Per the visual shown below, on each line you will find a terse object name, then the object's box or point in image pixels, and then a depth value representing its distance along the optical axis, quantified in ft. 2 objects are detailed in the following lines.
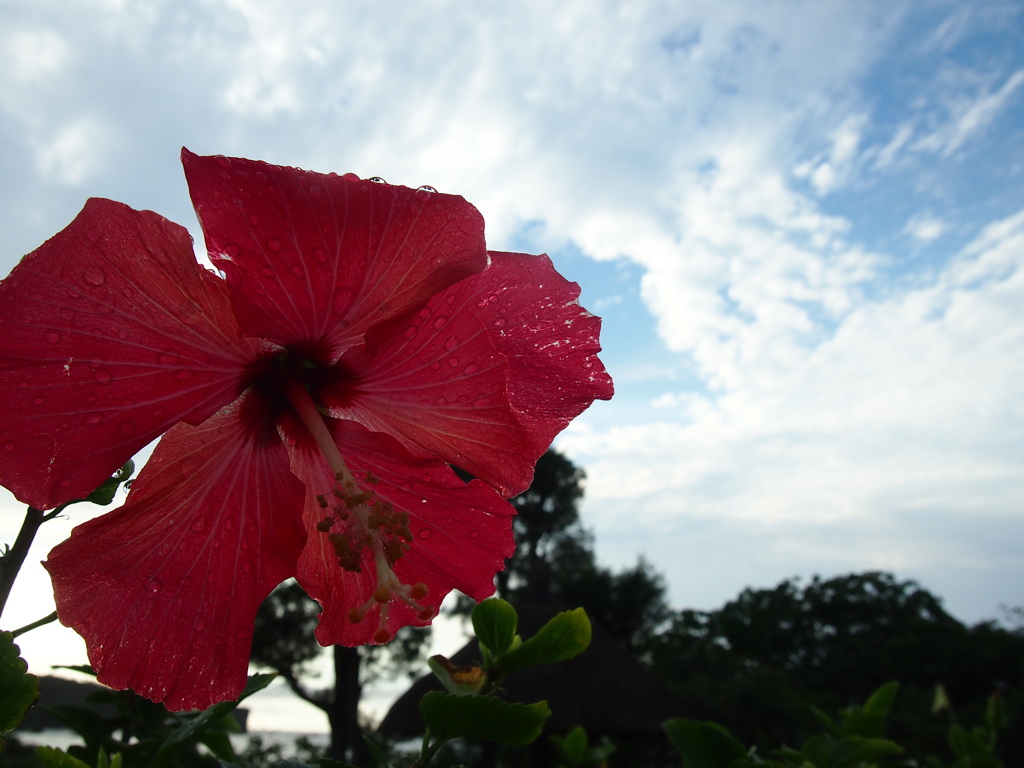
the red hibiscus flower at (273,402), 0.48
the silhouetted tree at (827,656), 49.07
